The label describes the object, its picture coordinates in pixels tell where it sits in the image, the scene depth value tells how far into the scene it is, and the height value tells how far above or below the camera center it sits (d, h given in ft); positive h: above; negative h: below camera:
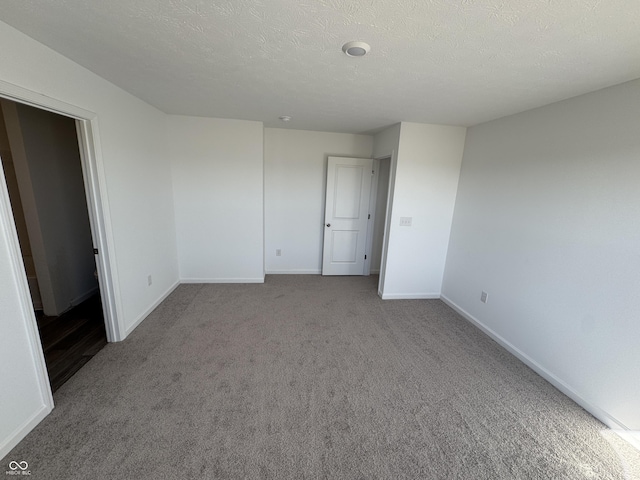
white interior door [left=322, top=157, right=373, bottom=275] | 13.60 -1.18
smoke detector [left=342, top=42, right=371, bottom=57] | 4.66 +2.67
